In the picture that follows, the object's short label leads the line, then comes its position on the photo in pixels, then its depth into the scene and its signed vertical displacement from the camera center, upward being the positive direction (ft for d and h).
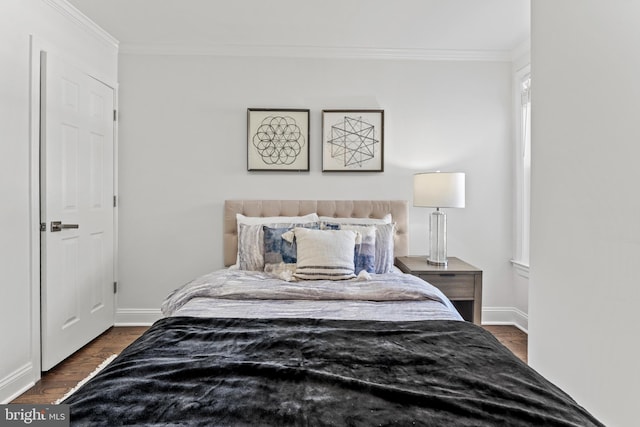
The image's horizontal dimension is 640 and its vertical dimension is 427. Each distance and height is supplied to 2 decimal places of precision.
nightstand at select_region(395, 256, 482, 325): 8.83 -1.77
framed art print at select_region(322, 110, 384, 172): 10.70 +2.12
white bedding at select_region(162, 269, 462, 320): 5.92 -1.67
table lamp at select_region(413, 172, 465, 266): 9.45 +0.37
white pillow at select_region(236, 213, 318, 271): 8.81 -0.76
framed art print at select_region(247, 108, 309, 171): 10.62 +2.12
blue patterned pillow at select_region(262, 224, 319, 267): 8.57 -0.93
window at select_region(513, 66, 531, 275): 10.52 +1.31
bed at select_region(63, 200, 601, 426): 3.10 -1.73
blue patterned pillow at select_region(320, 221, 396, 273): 8.80 -0.80
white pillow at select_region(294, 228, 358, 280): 7.82 -1.00
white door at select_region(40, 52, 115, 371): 7.83 +0.02
